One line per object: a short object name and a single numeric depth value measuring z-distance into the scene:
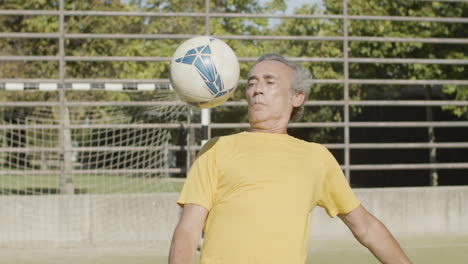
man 2.46
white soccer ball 3.62
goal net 7.89
